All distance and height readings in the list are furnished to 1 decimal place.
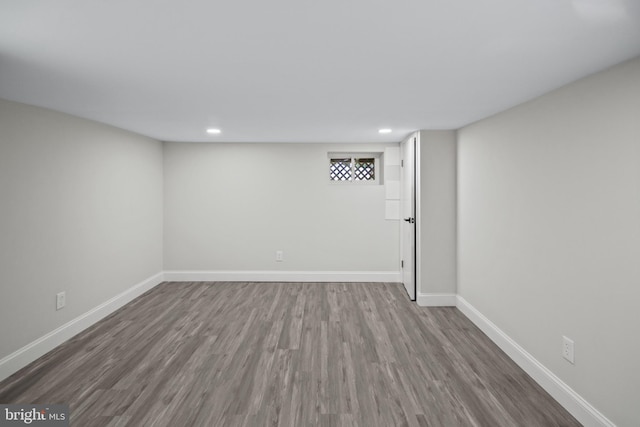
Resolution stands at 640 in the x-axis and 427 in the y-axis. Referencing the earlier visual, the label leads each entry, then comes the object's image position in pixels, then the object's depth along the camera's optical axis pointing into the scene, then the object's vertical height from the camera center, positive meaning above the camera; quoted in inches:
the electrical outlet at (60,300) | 117.6 -32.8
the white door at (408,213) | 164.1 -2.7
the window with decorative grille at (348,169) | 199.6 +24.4
